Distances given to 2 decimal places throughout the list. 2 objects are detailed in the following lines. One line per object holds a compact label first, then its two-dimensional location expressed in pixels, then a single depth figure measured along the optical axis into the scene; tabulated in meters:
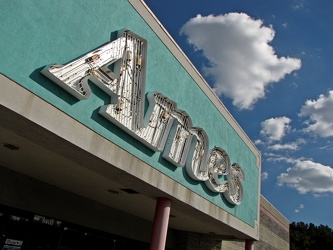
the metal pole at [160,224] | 11.05
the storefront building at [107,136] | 7.18
